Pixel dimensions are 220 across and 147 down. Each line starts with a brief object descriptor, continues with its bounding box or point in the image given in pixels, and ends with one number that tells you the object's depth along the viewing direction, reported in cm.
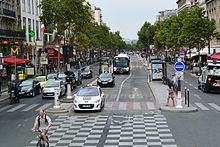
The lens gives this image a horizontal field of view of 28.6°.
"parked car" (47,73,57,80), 4728
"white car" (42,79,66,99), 3754
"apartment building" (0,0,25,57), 5975
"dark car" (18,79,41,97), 3909
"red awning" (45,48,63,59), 7688
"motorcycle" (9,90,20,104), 3484
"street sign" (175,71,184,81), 2883
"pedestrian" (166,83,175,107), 2901
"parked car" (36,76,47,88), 4459
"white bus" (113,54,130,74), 7150
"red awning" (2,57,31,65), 5394
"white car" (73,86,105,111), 2762
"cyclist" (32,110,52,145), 1609
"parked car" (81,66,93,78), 6350
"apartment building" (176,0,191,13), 13940
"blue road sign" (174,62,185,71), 2853
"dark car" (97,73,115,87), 4678
